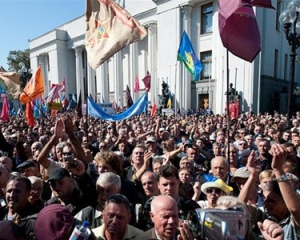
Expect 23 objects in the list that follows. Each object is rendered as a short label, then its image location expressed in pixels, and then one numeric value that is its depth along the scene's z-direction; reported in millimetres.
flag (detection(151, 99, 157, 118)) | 14227
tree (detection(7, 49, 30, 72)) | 64000
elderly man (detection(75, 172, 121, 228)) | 2637
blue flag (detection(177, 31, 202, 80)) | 12980
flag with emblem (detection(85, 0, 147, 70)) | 5598
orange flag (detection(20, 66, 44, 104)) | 11086
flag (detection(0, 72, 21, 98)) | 10416
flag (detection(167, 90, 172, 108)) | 24131
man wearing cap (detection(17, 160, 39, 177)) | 3740
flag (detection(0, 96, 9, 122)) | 12539
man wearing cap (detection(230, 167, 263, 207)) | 2865
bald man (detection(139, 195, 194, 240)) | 2121
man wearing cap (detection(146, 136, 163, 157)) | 5512
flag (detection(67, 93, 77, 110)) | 36094
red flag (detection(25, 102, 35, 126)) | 10414
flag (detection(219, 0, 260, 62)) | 4289
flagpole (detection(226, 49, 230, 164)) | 4062
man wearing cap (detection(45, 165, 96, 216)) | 2873
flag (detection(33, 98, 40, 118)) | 15668
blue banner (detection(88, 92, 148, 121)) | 9555
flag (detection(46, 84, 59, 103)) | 18131
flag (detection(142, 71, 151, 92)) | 20962
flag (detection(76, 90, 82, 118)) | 10617
